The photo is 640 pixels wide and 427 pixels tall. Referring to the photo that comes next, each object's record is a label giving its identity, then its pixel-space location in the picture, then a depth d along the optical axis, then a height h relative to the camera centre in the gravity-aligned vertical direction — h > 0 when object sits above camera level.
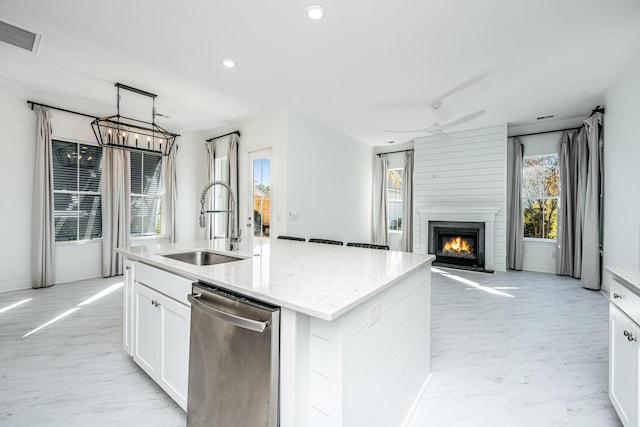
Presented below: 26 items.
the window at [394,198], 7.31 +0.41
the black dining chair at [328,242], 3.50 -0.38
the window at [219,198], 5.93 +0.28
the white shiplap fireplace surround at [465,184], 5.40 +0.64
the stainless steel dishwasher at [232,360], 1.10 -0.66
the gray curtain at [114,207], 4.86 +0.06
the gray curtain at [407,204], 6.71 +0.23
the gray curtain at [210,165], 6.02 +1.01
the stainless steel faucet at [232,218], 2.20 -0.06
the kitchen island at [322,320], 1.07 -0.53
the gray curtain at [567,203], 4.94 +0.22
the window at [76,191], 4.53 +0.32
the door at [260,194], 5.04 +0.33
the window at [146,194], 5.42 +0.33
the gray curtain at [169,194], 5.74 +0.35
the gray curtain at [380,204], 7.21 +0.24
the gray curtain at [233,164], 5.38 +0.93
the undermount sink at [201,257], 2.22 -0.39
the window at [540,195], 5.34 +0.40
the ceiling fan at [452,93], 3.51 +1.73
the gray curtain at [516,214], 5.48 +0.01
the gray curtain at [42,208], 4.17 +0.01
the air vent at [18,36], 2.60 +1.72
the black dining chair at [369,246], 2.84 -0.36
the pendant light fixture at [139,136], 4.87 +1.45
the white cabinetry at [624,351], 1.32 -0.71
